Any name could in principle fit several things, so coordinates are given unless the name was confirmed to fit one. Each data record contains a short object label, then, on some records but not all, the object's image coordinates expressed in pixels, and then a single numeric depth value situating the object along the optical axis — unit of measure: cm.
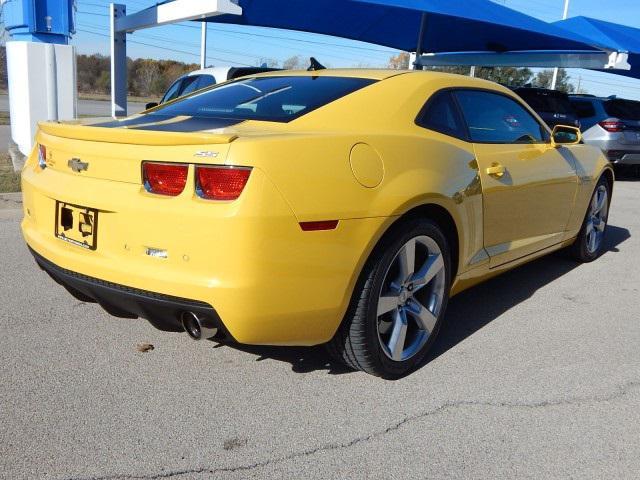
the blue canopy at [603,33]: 1389
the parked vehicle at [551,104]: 1215
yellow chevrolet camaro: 244
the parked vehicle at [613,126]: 1191
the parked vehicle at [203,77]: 909
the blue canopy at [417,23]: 1242
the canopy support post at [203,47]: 2147
